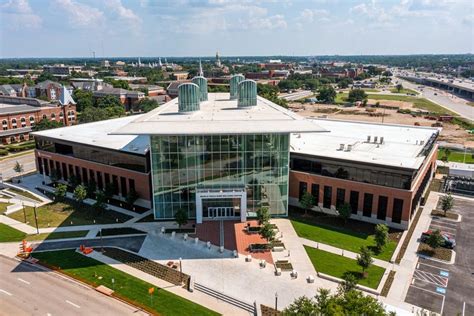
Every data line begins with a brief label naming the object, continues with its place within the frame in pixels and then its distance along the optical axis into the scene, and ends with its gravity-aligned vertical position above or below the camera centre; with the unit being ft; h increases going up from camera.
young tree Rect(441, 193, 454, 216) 176.14 -64.15
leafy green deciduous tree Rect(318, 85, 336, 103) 598.34 -42.03
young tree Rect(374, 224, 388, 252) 140.56 -63.37
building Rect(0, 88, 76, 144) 339.77 -43.28
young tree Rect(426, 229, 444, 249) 144.36 -66.66
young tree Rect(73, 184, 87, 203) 184.34 -61.46
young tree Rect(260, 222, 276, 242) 146.72 -64.57
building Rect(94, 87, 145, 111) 486.26 -33.88
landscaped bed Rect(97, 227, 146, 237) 162.61 -71.35
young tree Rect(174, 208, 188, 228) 158.10 -62.73
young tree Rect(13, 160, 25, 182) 237.04 -62.94
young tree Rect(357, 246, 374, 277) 125.68 -64.49
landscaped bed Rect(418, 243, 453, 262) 142.61 -72.22
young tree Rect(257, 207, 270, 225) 157.48 -62.80
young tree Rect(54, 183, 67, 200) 195.00 -63.44
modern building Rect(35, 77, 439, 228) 161.99 -45.83
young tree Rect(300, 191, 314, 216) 174.70 -62.05
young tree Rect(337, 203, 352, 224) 165.78 -63.48
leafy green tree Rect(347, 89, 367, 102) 586.45 -42.86
